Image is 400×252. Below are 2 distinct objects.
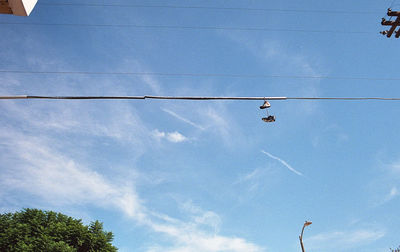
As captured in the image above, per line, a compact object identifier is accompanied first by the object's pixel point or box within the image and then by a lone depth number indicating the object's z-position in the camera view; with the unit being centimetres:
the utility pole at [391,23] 1586
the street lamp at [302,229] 1721
